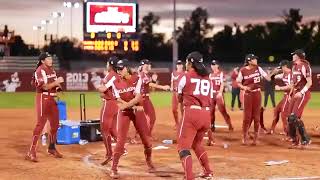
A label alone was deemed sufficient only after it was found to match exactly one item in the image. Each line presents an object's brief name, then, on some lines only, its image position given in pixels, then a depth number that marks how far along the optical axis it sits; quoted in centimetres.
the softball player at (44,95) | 1207
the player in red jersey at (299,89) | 1361
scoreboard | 4203
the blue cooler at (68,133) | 1485
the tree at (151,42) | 7606
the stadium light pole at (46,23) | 6988
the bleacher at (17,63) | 5740
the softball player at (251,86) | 1418
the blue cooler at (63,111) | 1631
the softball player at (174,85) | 1605
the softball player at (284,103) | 1563
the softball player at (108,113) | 1171
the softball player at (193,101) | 919
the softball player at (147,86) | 1458
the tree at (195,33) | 7507
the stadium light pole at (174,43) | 4119
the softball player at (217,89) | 1658
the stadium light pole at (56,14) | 5831
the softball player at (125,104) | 1026
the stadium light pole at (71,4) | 5025
